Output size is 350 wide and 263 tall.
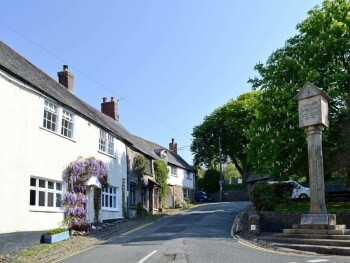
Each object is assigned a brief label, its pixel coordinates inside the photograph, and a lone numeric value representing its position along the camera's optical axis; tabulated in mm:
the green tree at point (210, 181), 58688
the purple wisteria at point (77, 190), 18503
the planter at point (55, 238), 15484
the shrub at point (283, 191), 21531
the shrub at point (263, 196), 19578
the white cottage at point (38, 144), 14000
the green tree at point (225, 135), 58531
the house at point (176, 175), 44562
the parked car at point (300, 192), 30433
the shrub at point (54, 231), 15716
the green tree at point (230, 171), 93256
